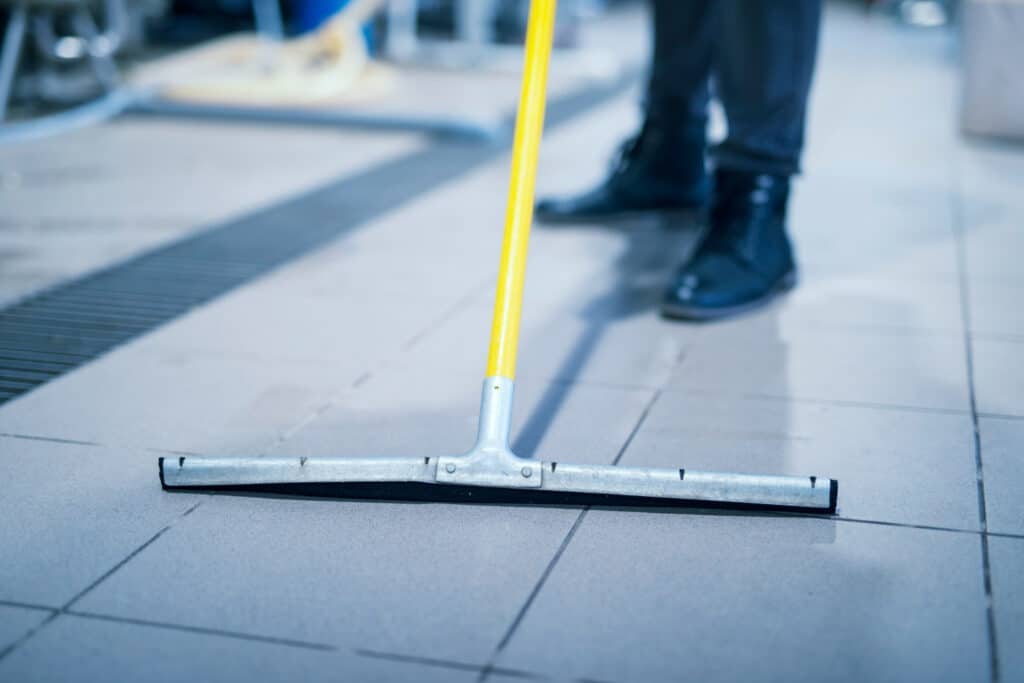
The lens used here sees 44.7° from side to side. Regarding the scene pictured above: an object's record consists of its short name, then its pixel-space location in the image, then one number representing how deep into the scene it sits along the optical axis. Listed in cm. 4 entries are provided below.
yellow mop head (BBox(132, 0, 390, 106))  361
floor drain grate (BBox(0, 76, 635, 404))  152
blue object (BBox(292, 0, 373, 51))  358
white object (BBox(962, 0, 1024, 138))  283
